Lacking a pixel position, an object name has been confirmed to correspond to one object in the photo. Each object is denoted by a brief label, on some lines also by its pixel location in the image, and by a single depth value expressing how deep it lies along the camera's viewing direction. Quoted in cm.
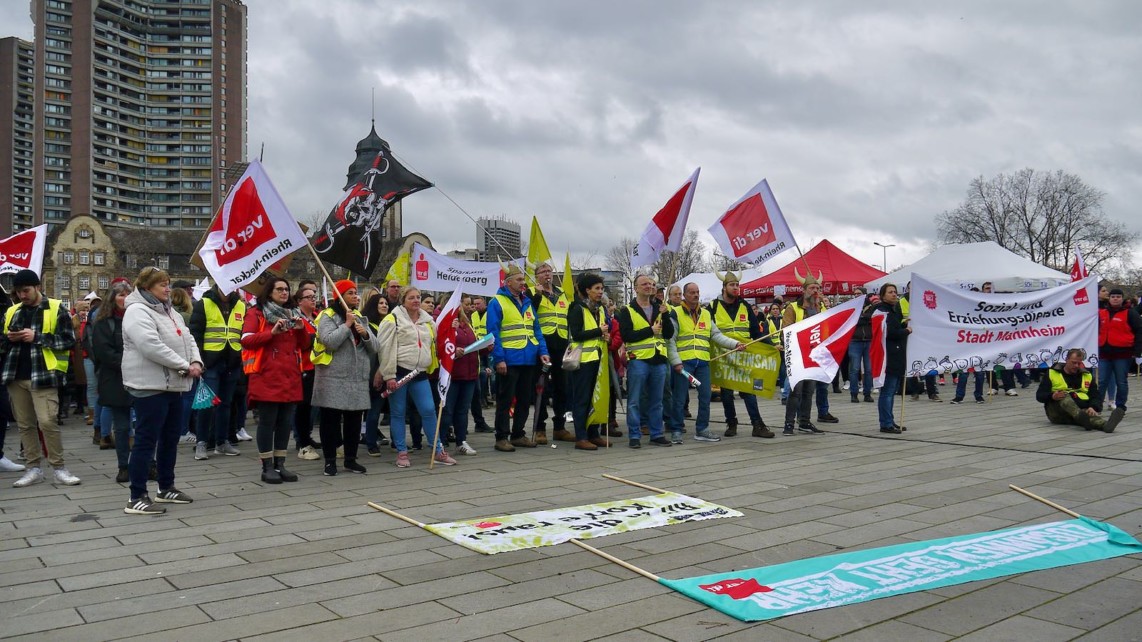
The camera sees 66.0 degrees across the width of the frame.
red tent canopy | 2178
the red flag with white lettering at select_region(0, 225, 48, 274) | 1081
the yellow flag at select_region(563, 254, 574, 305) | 1072
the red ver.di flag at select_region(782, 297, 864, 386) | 994
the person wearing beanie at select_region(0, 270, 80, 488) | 762
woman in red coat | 762
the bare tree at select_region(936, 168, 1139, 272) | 6900
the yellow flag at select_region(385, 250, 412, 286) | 1395
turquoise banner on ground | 424
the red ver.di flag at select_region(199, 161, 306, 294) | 781
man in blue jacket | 978
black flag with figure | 995
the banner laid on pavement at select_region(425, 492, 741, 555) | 550
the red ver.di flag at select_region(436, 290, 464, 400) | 894
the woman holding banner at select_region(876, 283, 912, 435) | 1088
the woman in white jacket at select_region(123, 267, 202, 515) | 646
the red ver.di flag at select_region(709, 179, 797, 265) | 1259
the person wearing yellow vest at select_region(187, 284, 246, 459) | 937
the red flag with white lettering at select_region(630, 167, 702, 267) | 1159
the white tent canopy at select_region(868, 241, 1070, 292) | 2048
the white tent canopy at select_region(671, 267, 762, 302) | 2698
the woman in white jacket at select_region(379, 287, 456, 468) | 851
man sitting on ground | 1091
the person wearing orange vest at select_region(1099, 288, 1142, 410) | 1235
